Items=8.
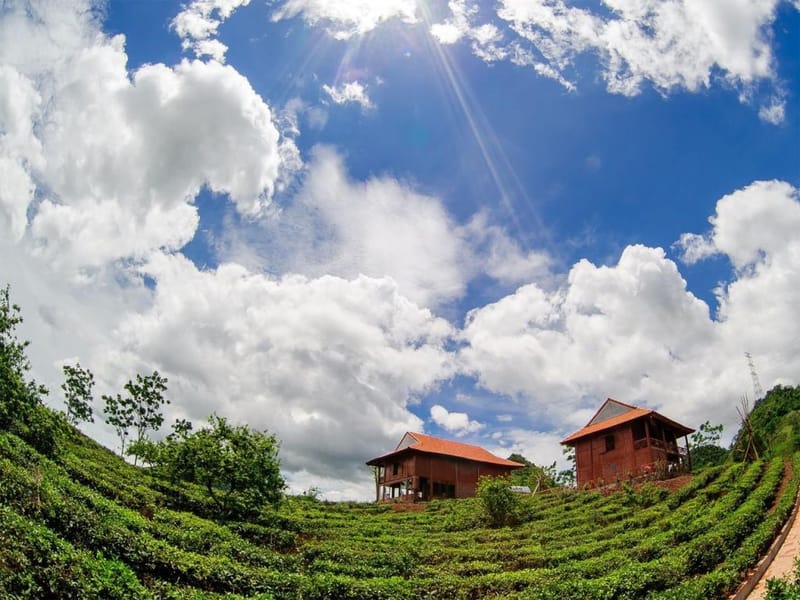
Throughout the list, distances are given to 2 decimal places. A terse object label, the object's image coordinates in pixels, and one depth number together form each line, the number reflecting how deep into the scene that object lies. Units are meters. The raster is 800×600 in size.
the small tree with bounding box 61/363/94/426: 48.31
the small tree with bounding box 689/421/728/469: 53.91
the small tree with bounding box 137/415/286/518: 22.06
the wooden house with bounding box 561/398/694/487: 32.44
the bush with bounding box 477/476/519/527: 26.48
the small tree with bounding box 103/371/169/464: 47.75
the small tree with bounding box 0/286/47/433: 19.75
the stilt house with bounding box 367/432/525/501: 42.59
